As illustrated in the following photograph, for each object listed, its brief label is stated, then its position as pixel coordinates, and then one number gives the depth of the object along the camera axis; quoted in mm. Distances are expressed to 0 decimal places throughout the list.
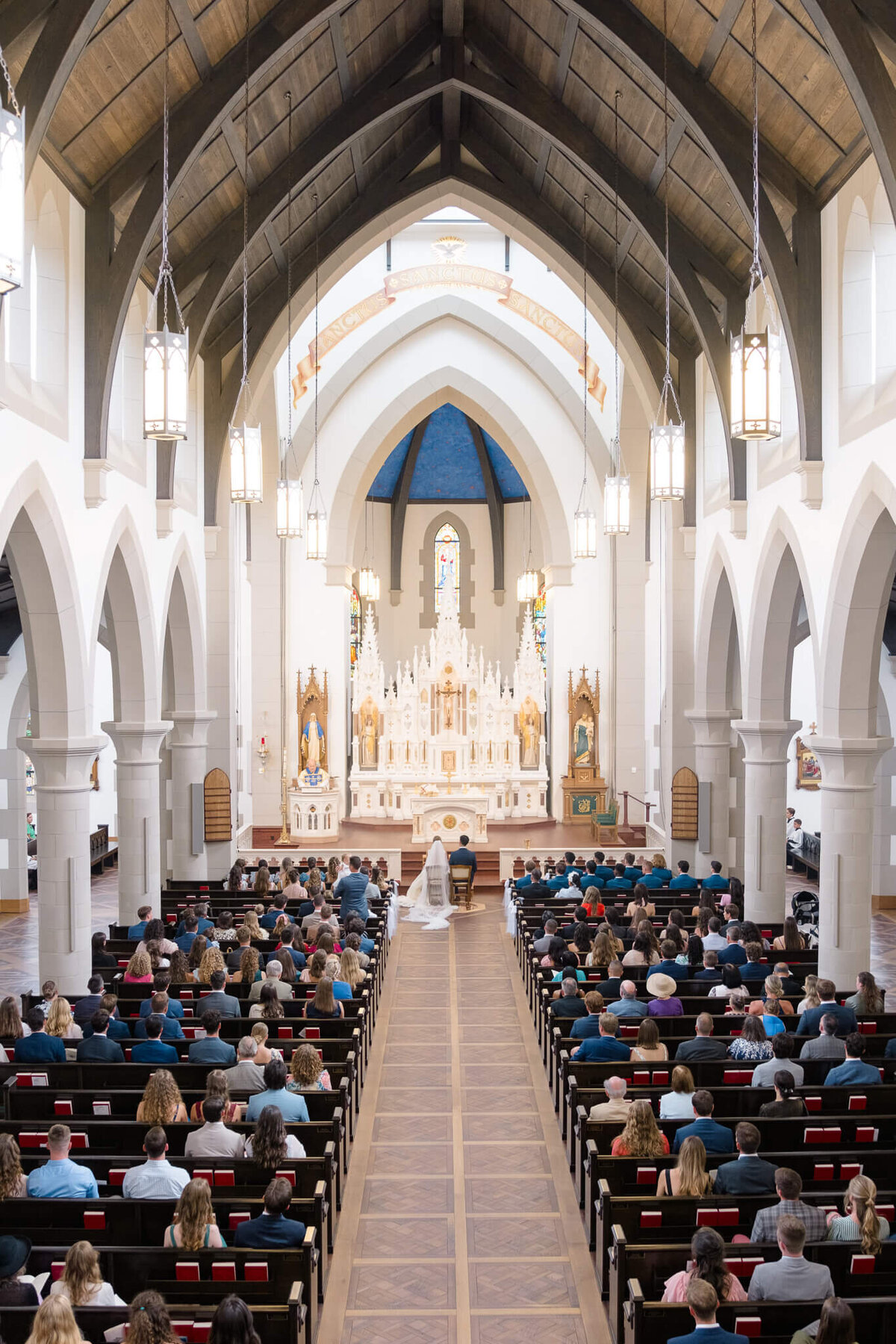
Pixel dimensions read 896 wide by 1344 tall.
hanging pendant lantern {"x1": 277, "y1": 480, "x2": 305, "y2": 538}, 16438
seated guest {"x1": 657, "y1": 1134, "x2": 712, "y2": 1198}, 6676
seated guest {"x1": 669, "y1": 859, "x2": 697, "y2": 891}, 16859
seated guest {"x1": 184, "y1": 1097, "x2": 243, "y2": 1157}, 7219
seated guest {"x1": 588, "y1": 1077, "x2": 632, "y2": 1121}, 8148
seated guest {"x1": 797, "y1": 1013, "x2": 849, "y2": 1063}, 8859
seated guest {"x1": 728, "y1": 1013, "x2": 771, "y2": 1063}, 9016
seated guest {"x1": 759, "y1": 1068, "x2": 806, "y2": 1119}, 7652
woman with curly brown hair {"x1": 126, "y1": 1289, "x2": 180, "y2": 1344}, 4684
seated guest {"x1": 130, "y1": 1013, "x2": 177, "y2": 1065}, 8906
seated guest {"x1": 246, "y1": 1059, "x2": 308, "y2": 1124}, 7746
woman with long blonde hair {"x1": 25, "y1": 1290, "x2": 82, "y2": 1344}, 4645
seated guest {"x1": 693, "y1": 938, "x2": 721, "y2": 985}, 11812
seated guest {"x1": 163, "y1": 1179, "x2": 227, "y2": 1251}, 5977
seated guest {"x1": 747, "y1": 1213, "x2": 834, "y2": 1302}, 5527
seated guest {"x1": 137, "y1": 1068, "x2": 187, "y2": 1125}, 7633
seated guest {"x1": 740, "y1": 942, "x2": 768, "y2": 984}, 11562
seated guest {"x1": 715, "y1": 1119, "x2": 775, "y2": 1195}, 6730
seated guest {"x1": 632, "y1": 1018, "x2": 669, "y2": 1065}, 8719
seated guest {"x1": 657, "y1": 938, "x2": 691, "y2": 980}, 11133
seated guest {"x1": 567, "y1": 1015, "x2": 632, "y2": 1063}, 9188
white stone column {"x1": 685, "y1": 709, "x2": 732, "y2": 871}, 19172
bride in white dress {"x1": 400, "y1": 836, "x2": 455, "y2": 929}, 19609
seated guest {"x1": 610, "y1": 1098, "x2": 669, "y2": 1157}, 7305
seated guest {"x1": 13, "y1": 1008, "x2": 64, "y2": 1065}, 8992
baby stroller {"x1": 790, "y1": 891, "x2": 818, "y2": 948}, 18203
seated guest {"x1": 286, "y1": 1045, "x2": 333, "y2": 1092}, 8602
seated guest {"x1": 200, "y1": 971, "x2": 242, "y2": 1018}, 9648
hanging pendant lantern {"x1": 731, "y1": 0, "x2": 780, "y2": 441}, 8969
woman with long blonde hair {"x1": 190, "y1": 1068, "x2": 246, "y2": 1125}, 7340
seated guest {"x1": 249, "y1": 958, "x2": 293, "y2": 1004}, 10805
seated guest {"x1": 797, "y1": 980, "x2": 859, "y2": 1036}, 9164
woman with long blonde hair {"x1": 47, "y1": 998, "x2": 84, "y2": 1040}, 9336
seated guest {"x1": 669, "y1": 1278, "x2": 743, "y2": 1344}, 5016
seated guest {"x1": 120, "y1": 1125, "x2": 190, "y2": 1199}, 6684
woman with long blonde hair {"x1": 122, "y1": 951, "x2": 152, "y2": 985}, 11023
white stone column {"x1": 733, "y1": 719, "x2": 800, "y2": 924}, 16188
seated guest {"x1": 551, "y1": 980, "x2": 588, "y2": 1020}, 10695
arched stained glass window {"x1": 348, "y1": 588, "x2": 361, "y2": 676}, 32500
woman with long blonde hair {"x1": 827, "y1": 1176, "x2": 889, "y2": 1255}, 5977
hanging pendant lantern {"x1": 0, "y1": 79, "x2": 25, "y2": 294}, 5191
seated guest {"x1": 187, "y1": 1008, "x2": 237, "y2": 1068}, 8785
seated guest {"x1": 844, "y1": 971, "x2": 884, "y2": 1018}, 9953
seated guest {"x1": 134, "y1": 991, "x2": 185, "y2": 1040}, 9250
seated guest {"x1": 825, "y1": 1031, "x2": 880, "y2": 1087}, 8391
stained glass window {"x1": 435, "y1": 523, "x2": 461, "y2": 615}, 35500
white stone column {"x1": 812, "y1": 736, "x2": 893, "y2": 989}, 12766
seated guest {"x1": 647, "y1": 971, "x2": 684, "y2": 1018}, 10203
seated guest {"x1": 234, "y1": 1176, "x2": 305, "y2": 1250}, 6191
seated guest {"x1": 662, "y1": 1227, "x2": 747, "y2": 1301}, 5461
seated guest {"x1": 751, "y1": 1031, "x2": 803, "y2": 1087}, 8047
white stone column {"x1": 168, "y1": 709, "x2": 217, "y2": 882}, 19281
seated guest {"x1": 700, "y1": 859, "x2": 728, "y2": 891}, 16172
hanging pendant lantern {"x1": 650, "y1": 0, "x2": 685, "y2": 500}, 12750
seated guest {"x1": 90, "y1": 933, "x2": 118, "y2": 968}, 13148
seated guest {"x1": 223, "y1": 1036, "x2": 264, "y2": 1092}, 8430
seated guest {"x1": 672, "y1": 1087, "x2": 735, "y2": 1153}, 7328
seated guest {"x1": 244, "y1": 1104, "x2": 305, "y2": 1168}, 7137
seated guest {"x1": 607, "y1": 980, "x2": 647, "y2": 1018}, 10141
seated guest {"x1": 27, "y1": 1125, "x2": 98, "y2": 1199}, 6656
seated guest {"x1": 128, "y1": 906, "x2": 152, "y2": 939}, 13484
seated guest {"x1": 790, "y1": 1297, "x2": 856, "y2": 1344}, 4707
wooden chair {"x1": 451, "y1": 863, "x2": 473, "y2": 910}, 20078
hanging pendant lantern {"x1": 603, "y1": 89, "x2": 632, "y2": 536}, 15828
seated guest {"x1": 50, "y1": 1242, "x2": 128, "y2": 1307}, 5279
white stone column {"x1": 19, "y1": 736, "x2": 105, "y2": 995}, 12867
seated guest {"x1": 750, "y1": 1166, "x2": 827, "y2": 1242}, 5969
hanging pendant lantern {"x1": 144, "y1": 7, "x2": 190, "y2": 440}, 9734
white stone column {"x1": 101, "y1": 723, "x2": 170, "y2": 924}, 16016
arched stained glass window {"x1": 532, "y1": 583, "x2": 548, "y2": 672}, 33625
